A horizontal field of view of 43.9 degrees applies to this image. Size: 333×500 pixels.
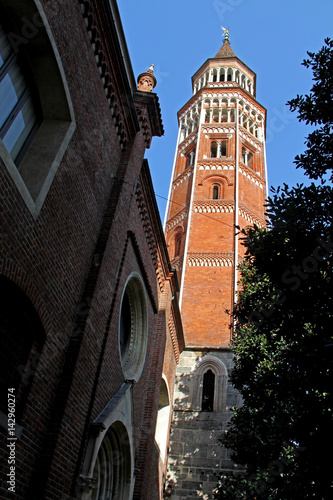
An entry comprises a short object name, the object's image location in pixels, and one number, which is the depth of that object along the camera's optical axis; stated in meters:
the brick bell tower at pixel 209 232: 14.86
